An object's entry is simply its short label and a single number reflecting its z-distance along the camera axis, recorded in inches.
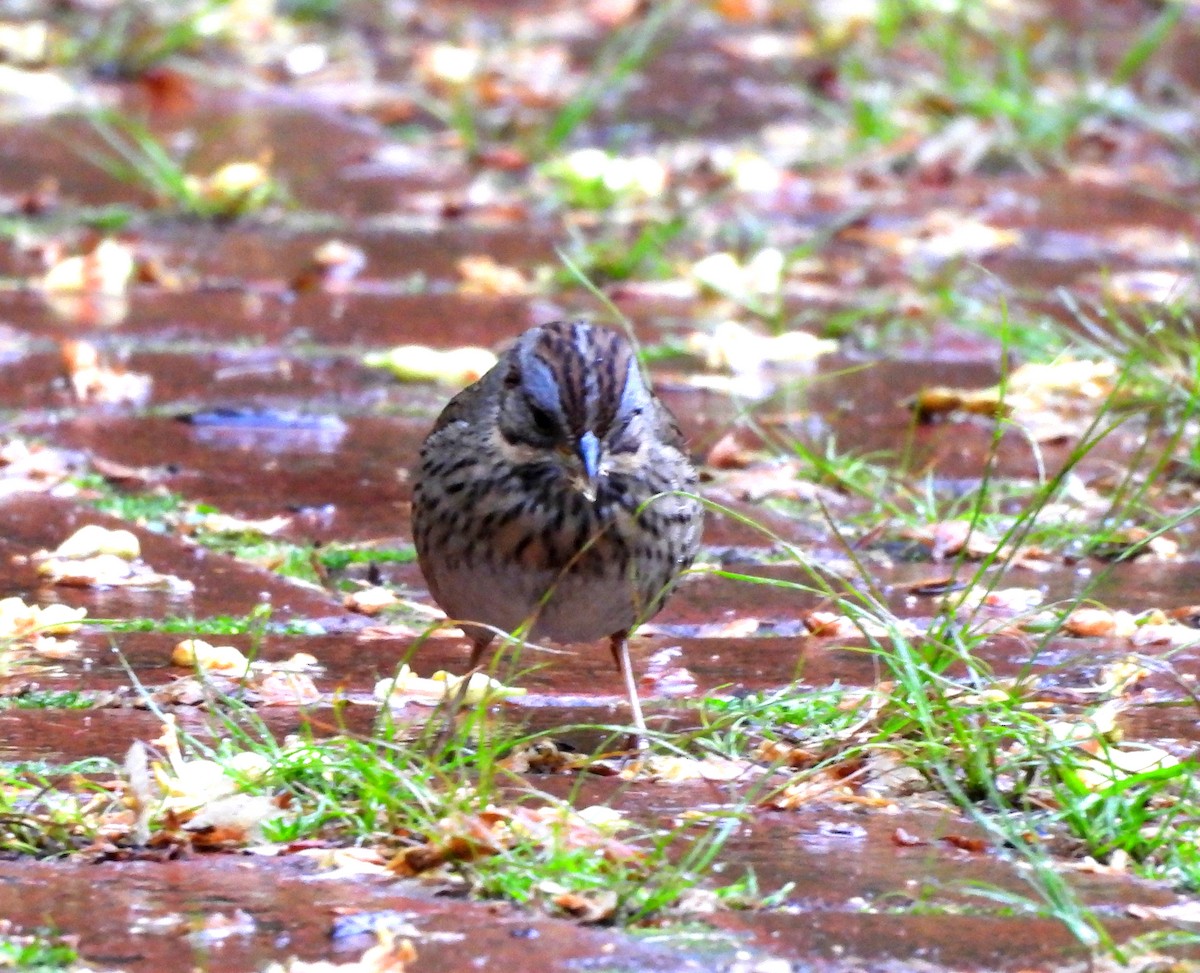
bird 277.1
